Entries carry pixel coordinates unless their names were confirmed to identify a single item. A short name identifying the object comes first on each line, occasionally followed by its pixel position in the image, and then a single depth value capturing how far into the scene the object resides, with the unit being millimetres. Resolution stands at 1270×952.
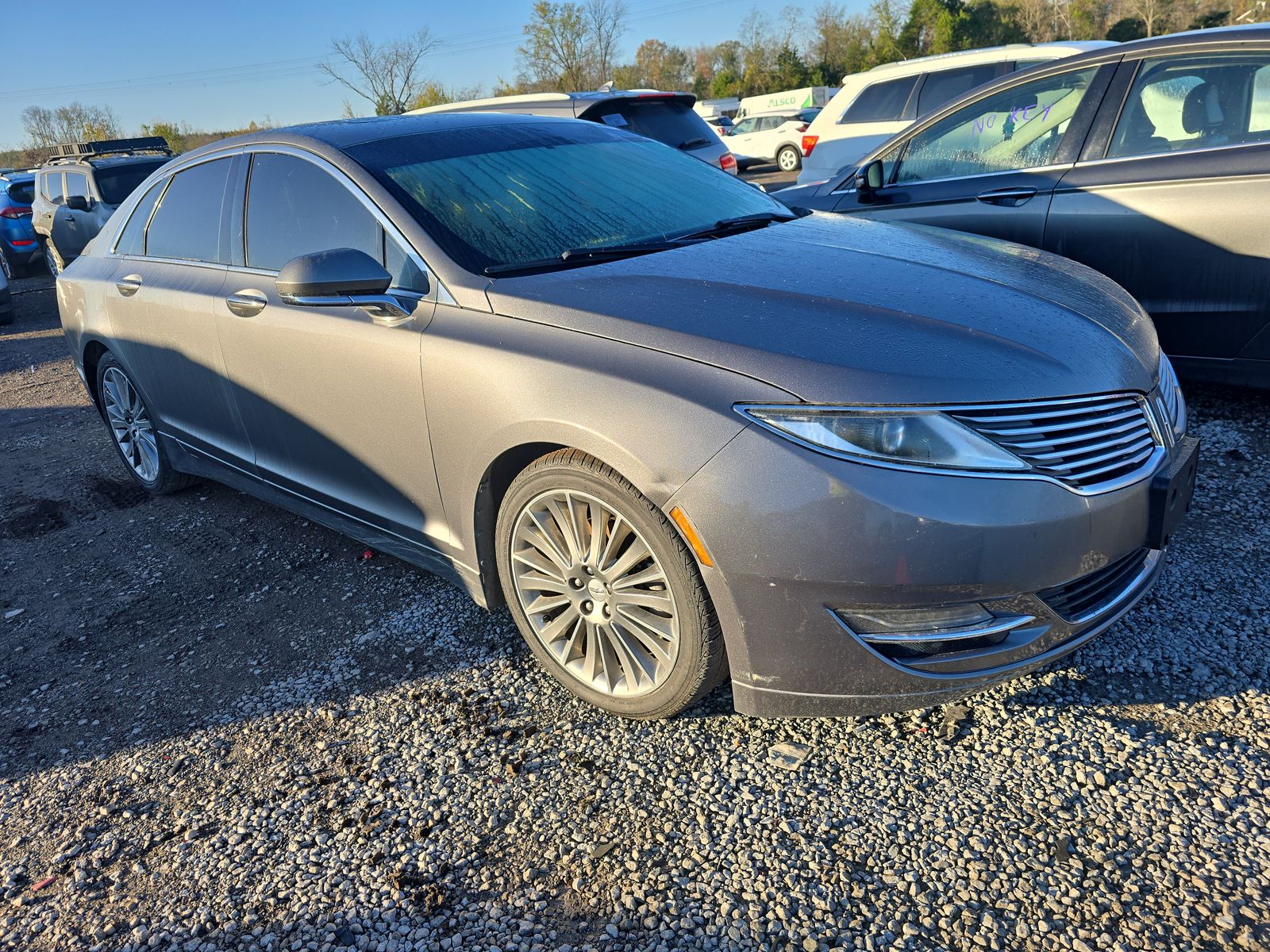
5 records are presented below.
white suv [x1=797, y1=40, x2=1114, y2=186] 8219
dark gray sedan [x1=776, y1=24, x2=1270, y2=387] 3809
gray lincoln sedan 2059
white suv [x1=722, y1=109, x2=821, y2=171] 23422
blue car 14180
